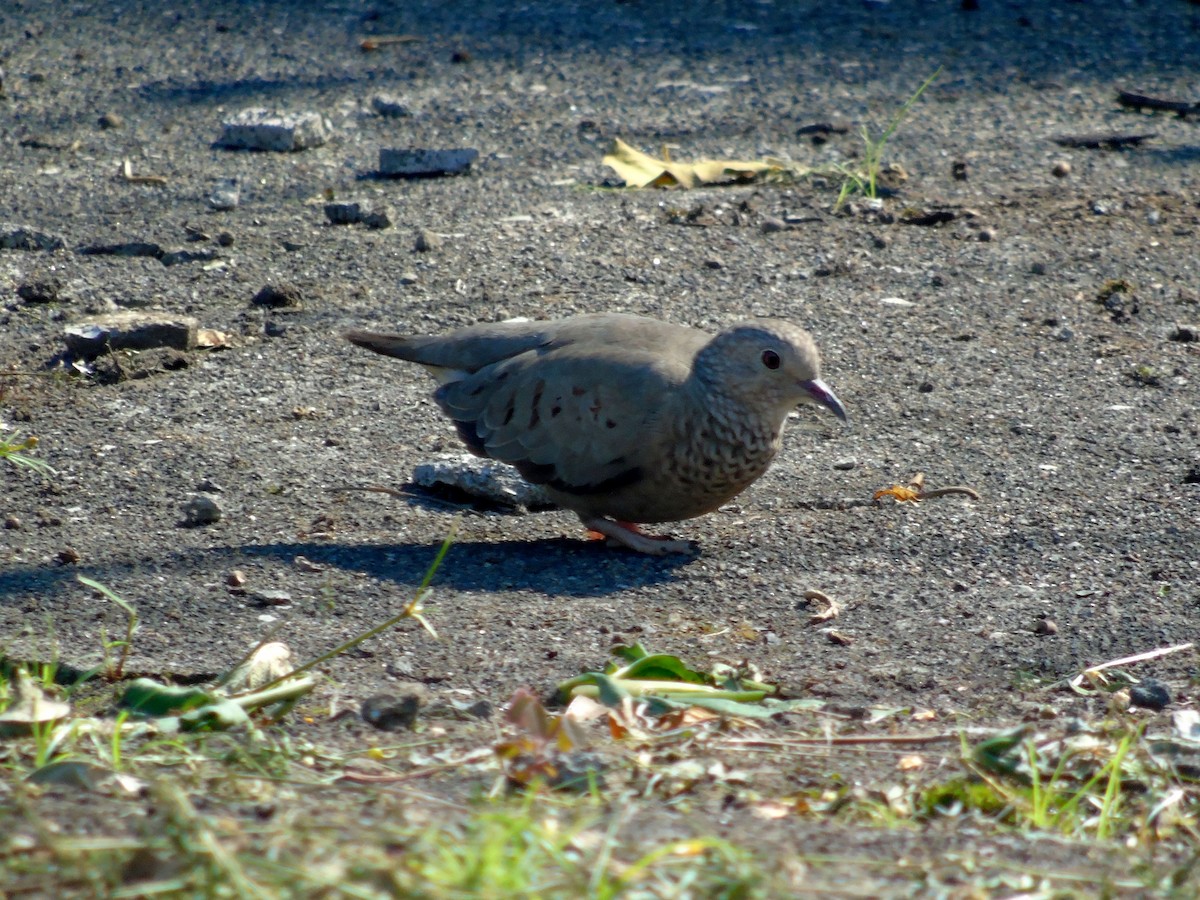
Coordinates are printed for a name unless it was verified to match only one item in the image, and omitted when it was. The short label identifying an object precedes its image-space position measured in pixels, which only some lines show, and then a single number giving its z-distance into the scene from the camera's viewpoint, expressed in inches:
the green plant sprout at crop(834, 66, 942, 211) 570.3
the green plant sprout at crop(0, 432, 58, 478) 335.6
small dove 346.0
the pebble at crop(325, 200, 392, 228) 550.9
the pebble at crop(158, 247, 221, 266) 522.3
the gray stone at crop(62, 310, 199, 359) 439.2
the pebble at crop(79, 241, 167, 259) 527.8
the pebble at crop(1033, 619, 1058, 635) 301.4
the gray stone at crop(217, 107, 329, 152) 649.0
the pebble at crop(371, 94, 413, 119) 703.1
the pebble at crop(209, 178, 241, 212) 572.1
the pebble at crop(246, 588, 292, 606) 306.0
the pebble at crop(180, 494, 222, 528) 346.0
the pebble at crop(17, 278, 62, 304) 482.0
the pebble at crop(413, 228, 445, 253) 526.3
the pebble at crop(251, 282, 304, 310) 487.2
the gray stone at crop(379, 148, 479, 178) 614.2
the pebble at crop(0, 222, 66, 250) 531.5
